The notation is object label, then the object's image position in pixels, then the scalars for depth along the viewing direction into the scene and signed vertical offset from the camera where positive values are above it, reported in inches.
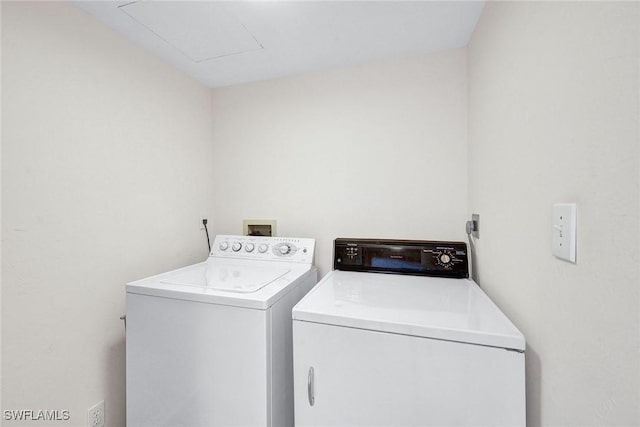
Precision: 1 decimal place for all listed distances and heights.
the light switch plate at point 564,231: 22.3 -2.3
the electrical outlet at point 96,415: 46.8 -38.3
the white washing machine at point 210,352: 38.0 -22.8
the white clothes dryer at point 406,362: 28.1 -18.6
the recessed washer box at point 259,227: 70.9 -5.3
